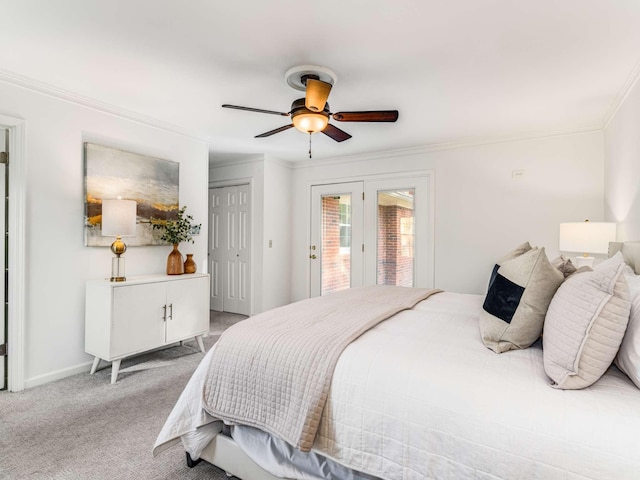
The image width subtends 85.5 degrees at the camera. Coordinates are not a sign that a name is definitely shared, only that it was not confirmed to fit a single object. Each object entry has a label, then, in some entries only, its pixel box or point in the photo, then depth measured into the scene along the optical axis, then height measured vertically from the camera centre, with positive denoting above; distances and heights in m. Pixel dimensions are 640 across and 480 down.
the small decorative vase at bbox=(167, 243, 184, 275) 3.30 -0.21
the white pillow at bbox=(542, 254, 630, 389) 1.07 -0.29
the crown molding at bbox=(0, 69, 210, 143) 2.47 +1.14
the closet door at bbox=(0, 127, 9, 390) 2.51 +0.07
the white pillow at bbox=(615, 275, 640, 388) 1.06 -0.34
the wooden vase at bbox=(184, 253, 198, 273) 3.47 -0.25
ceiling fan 2.23 +0.90
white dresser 2.67 -0.62
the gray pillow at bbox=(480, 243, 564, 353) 1.39 -0.27
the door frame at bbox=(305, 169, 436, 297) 4.19 +0.18
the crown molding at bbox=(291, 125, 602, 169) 3.50 +1.11
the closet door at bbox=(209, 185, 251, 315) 4.99 -0.13
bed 0.94 -0.56
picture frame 2.90 +0.49
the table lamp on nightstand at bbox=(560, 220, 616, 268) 2.73 +0.03
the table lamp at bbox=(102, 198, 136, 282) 2.71 +0.13
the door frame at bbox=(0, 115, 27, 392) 2.51 -0.07
